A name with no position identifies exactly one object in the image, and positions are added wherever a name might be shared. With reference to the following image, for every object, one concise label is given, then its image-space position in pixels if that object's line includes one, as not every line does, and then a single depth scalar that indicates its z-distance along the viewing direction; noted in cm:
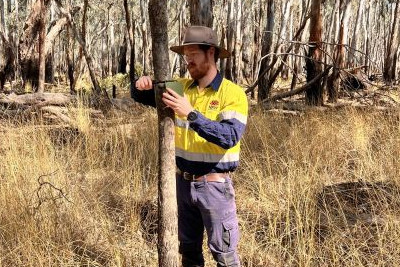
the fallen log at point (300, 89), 728
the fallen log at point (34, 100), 673
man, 204
